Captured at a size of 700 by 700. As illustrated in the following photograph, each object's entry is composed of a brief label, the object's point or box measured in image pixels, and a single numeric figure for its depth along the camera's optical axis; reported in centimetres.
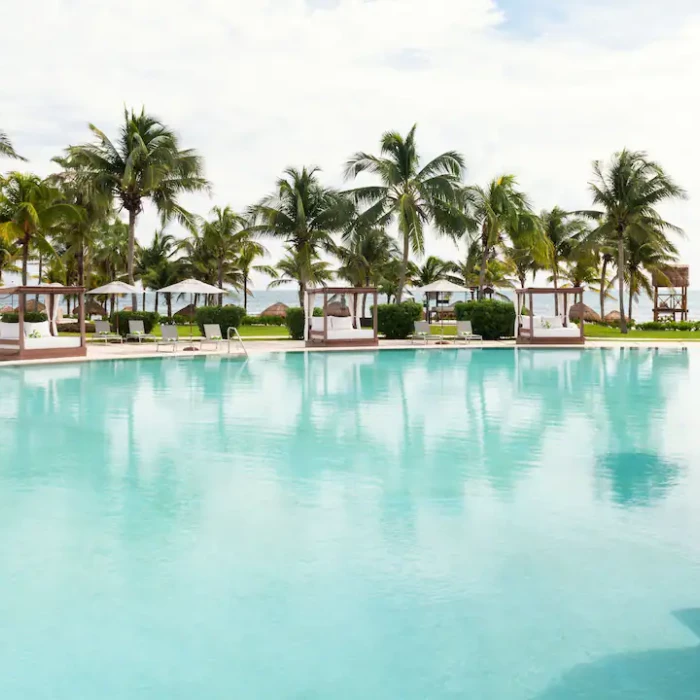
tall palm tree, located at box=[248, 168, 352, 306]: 3288
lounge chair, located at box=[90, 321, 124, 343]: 2620
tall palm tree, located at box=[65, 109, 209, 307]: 3058
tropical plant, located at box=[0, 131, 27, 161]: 2678
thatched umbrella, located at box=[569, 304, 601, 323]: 4803
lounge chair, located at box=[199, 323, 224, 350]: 2325
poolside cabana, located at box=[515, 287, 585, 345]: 2628
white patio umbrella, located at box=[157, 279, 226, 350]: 2635
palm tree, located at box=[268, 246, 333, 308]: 4393
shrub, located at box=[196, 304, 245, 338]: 2886
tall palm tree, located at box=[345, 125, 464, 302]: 3047
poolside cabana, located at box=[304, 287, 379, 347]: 2497
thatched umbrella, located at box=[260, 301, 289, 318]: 5075
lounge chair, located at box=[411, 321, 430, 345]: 2697
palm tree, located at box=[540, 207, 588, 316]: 4281
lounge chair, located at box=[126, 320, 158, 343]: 2548
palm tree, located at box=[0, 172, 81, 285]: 2861
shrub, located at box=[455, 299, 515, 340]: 2859
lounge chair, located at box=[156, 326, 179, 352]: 2269
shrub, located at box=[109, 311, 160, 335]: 2931
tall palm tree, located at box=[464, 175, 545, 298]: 3231
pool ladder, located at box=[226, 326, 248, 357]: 2210
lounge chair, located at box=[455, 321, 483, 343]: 2661
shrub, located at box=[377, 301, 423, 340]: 2914
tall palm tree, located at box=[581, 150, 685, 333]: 3353
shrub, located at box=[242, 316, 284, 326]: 4181
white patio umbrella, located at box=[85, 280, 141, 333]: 2742
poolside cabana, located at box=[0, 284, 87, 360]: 1983
